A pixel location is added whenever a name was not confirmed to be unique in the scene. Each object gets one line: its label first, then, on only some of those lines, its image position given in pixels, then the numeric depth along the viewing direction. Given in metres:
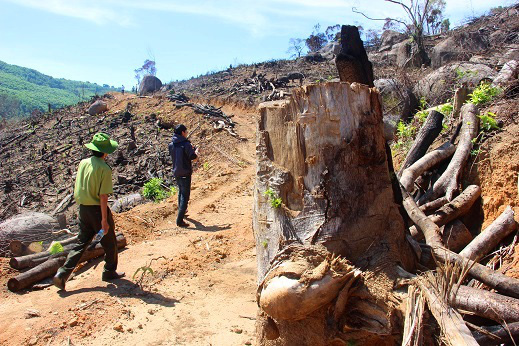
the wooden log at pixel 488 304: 2.74
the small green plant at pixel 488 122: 4.75
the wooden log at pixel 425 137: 5.28
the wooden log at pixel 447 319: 2.34
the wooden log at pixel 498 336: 2.65
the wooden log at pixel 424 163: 4.76
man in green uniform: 5.02
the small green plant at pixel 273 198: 3.35
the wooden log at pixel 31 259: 5.99
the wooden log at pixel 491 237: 3.71
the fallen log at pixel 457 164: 4.54
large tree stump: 2.92
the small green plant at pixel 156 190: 11.65
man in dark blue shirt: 7.71
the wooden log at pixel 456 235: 4.09
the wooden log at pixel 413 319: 2.47
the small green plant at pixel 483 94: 5.32
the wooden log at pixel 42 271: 5.43
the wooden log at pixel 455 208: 4.11
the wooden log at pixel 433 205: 4.42
